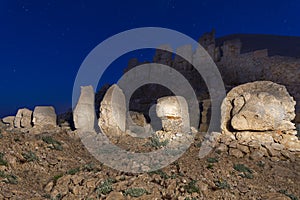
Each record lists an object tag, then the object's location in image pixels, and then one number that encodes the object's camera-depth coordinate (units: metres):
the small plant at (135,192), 6.28
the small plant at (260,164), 8.60
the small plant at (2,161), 8.10
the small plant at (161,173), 7.21
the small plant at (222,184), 6.65
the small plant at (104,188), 6.52
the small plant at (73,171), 8.16
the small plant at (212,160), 8.66
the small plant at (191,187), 6.29
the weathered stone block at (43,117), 16.35
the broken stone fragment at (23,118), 17.48
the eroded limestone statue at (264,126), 9.55
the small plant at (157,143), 11.35
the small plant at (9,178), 7.17
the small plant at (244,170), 7.56
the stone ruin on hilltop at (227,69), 17.61
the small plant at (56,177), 7.90
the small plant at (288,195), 6.39
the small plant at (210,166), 8.01
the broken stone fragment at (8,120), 20.44
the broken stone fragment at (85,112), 14.55
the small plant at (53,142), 10.70
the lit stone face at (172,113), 12.41
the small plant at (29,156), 8.90
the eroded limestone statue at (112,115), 13.64
